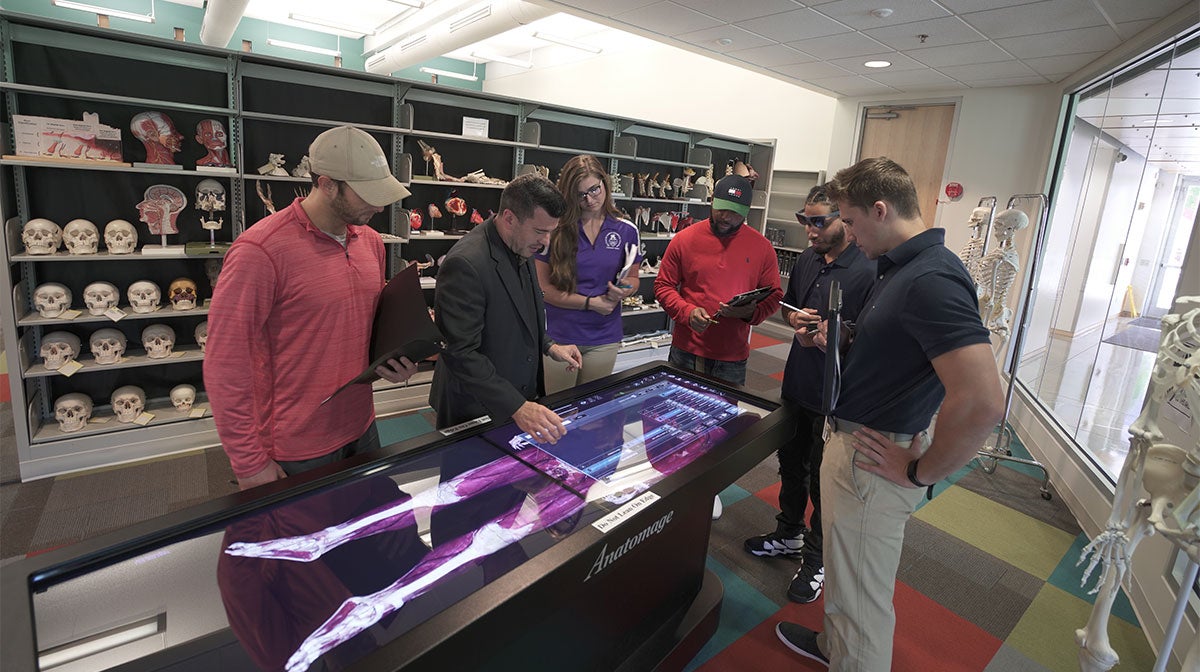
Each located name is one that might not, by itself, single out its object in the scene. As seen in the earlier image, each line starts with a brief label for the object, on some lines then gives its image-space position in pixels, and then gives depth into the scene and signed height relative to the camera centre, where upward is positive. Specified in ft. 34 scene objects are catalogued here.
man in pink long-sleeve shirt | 5.10 -1.16
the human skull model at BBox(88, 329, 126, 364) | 11.26 -3.19
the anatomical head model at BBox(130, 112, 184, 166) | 11.30 +0.82
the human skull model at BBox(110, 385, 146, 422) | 11.60 -4.36
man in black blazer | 5.71 -1.10
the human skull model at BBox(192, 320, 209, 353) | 12.31 -3.07
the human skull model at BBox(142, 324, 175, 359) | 11.84 -3.17
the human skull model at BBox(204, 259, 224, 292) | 12.36 -1.76
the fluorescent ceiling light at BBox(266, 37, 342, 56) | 35.05 +8.72
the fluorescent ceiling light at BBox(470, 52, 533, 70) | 37.99 +9.76
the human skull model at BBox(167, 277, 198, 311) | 11.98 -2.25
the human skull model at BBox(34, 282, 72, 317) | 10.69 -2.29
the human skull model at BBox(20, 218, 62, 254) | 10.39 -1.18
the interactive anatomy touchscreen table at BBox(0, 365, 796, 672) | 3.19 -2.31
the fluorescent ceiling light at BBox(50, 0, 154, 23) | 26.77 +7.45
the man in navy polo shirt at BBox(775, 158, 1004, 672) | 4.75 -1.35
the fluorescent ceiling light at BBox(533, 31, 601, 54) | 28.63 +8.76
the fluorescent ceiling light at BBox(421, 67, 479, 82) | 45.00 +9.84
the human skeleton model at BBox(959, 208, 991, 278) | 14.56 +0.14
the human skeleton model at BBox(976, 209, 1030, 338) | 13.44 -0.61
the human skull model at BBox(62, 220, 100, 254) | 10.80 -1.16
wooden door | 20.56 +3.61
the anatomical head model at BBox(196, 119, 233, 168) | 11.83 +0.84
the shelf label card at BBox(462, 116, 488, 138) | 15.03 +1.97
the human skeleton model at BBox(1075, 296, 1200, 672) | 5.03 -1.98
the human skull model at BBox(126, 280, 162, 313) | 11.49 -2.25
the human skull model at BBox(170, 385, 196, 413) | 12.28 -4.39
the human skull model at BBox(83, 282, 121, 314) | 11.09 -2.27
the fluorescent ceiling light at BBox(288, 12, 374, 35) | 31.81 +9.44
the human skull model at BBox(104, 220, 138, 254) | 11.16 -1.15
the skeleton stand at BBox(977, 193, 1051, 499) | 13.35 -4.53
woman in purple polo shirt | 8.89 -0.88
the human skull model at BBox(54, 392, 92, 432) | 11.18 -4.45
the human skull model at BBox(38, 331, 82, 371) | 10.85 -3.22
